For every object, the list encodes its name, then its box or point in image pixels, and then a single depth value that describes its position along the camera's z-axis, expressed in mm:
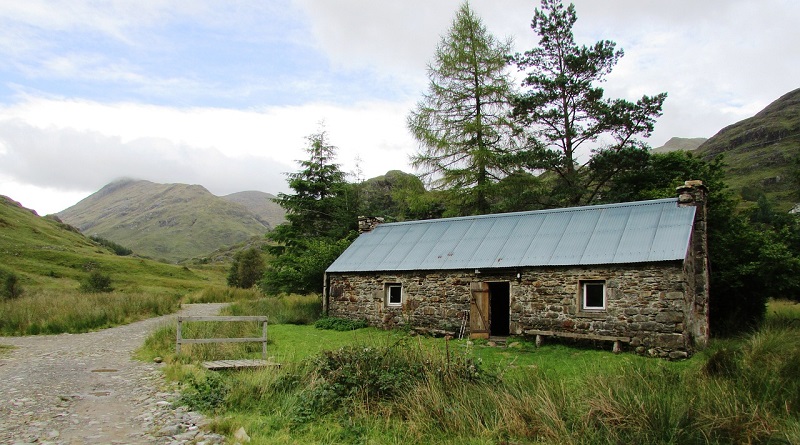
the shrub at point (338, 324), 19784
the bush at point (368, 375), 7887
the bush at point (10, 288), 26594
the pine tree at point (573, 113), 23922
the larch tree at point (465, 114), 25641
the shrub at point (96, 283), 33253
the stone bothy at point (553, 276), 14219
